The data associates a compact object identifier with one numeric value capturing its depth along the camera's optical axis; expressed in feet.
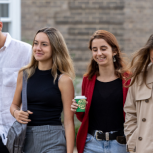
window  37.91
